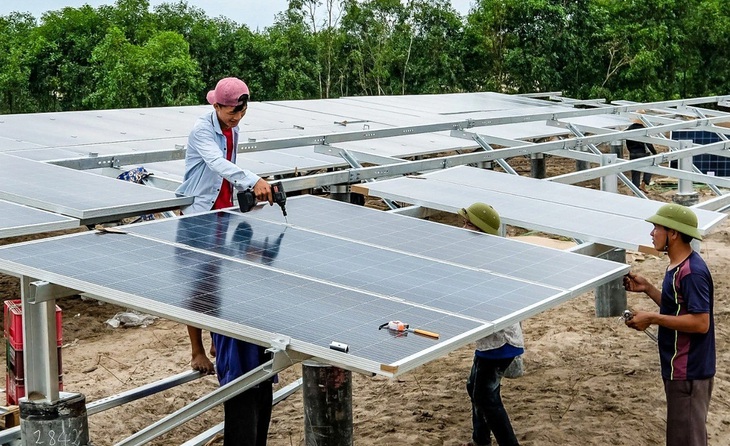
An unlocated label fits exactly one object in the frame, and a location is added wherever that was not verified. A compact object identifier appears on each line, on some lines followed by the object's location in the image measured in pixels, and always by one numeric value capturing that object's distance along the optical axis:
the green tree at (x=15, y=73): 28.67
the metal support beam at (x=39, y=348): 5.14
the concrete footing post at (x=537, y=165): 17.56
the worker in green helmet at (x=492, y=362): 7.10
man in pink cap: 6.14
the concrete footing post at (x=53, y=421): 5.26
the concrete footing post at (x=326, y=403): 6.16
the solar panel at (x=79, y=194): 6.62
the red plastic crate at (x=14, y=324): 6.17
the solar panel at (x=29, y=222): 6.30
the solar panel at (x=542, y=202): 7.37
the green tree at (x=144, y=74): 27.08
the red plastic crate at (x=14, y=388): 6.37
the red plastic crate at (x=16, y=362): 6.22
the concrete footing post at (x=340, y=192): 11.48
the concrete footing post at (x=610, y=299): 9.51
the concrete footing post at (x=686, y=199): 16.17
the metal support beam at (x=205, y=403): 5.01
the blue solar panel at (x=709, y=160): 18.31
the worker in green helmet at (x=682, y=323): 6.26
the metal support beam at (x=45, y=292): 5.02
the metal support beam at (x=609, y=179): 11.04
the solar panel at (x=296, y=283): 4.55
